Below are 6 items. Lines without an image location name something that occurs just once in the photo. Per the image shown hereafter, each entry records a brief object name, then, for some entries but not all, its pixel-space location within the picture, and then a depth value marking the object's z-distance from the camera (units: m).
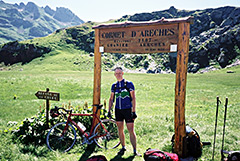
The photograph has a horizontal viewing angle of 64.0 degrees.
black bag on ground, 6.52
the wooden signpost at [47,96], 7.47
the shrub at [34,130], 7.34
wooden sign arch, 6.04
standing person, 6.31
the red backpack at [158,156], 5.32
